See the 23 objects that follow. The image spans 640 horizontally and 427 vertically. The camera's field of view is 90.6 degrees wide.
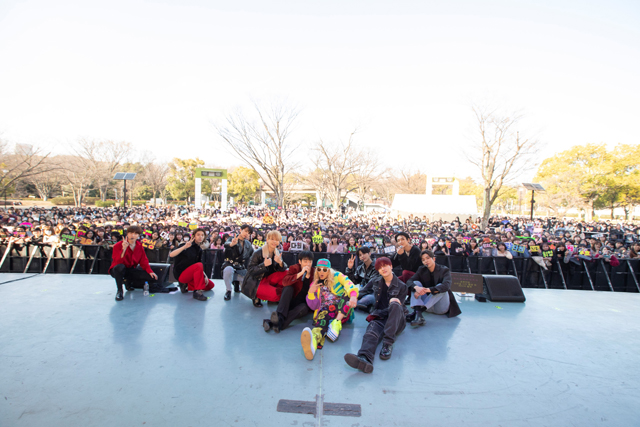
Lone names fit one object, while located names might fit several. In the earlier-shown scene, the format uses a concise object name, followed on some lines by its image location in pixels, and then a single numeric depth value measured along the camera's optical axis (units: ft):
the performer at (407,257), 16.35
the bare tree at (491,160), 63.87
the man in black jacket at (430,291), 14.17
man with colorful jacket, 12.13
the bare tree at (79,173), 109.80
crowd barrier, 25.02
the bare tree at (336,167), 89.75
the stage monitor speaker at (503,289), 17.62
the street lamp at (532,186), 71.58
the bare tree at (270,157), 64.23
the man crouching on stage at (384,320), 9.92
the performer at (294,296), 12.70
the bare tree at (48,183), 102.77
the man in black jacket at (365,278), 15.66
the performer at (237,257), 17.13
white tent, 88.22
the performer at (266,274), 14.84
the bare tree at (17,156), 73.34
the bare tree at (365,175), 107.96
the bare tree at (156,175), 140.56
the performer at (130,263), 16.56
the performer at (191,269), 16.87
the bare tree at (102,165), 115.24
